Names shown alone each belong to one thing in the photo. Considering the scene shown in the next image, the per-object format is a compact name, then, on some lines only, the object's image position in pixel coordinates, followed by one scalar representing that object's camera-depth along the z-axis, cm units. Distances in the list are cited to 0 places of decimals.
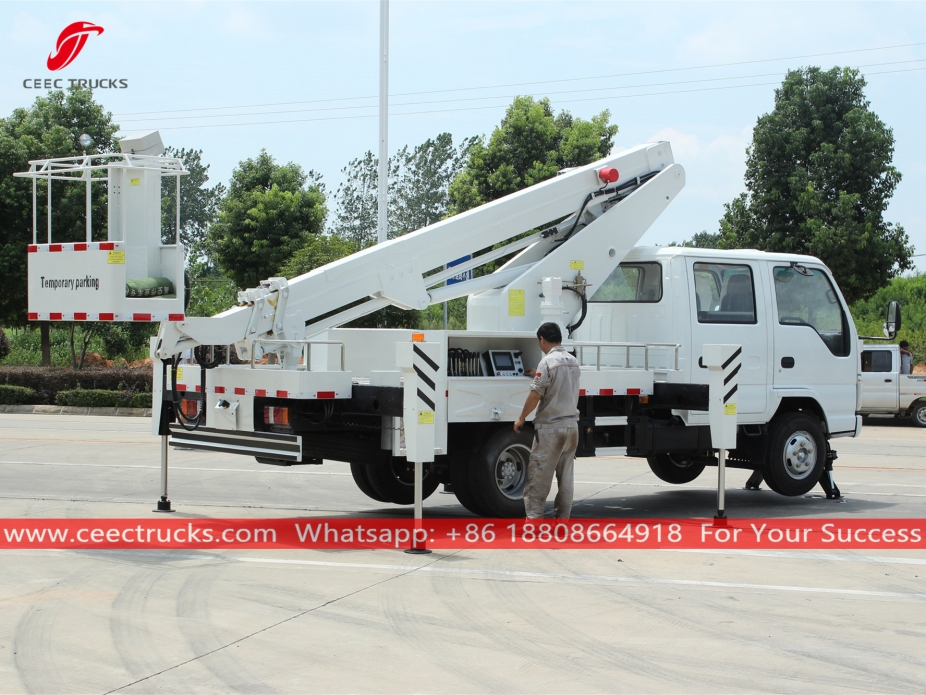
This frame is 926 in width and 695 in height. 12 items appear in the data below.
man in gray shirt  927
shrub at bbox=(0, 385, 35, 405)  2783
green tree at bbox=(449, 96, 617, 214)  2605
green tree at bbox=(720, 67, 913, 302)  2798
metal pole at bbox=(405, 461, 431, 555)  863
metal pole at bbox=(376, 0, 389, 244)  2433
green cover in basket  874
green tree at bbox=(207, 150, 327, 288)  3181
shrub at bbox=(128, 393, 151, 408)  2698
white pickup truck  2438
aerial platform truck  895
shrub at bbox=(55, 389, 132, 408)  2719
